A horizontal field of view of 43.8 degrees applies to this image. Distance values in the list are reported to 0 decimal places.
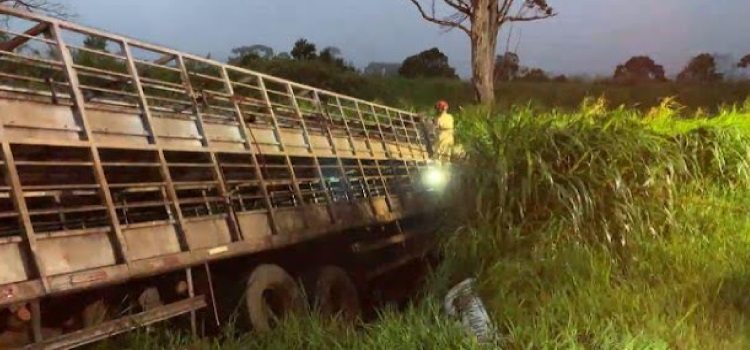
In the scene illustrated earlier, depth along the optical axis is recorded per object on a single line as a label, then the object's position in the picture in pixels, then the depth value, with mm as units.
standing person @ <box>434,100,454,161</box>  12066
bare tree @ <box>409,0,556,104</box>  22406
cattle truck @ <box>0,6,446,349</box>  5348
